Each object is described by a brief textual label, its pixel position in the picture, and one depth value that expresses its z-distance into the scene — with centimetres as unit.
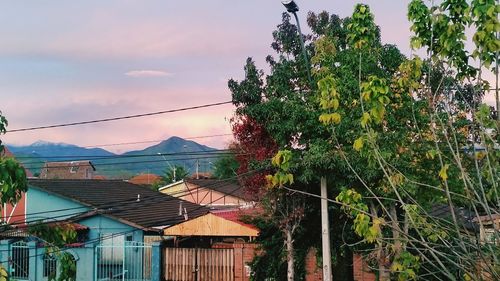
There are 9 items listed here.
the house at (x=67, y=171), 5838
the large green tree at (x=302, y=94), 1428
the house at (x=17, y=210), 2936
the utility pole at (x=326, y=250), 1542
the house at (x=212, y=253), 2008
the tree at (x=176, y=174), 6820
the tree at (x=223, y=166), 5278
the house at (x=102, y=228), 2244
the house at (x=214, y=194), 3844
